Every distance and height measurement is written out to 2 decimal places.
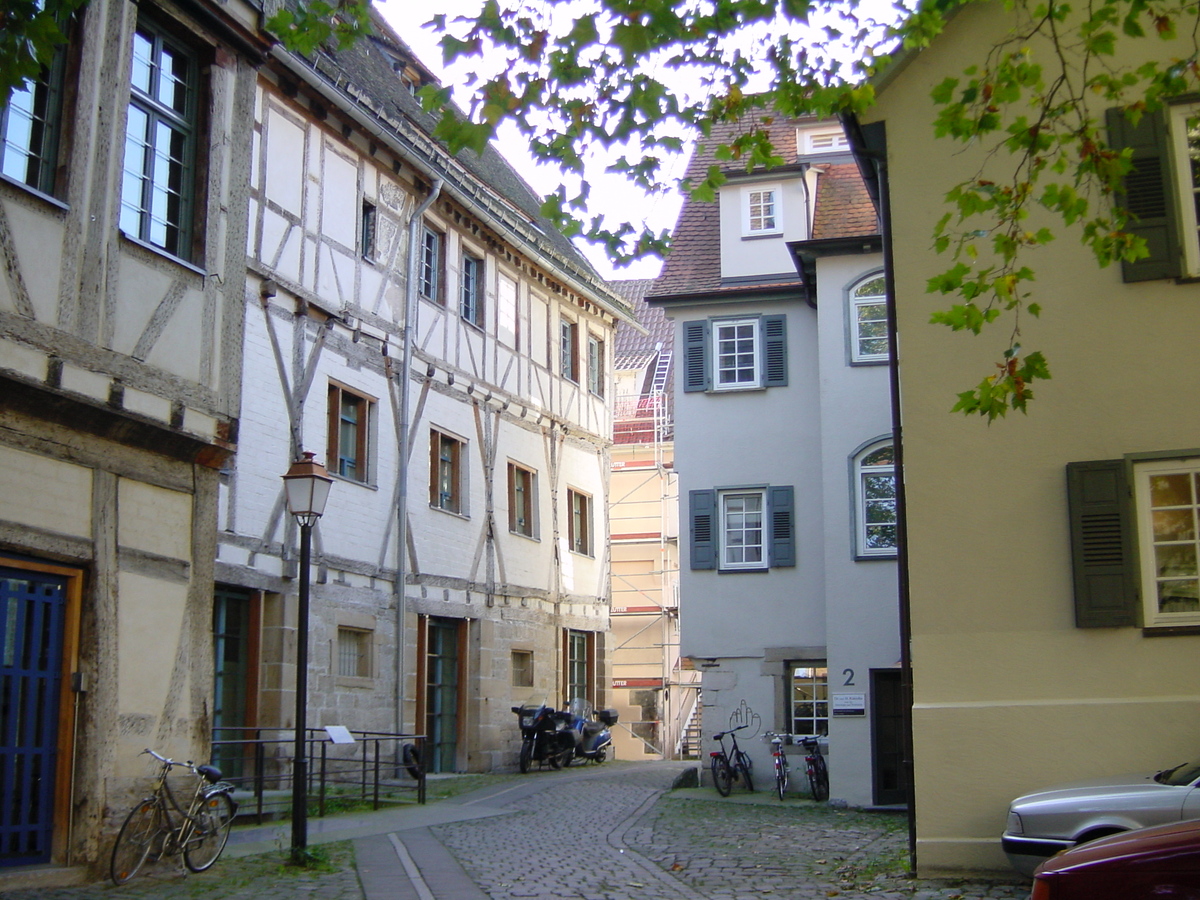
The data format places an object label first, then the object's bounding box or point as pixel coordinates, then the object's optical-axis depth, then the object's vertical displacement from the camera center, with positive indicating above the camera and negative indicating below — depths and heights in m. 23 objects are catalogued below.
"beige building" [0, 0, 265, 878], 9.02 +1.87
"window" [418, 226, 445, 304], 21.94 +6.41
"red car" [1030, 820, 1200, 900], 4.68 -0.71
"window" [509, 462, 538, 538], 24.72 +3.06
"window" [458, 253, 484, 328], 23.41 +6.39
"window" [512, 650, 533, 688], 24.61 +0.00
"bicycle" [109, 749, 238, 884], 9.62 -1.13
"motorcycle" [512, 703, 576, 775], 22.88 -1.11
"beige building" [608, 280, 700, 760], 35.72 +2.68
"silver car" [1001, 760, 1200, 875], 8.99 -0.95
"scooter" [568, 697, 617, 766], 23.94 -1.09
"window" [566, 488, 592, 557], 27.50 +2.94
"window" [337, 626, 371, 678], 18.77 +0.23
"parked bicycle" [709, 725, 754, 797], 19.08 -1.36
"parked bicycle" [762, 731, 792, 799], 18.62 -1.29
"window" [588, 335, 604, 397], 29.08 +6.35
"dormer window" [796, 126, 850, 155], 22.27 +8.44
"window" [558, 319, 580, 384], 27.58 +6.36
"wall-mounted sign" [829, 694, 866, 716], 18.34 -0.49
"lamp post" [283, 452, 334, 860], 11.09 +0.93
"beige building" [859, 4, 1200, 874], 10.73 +1.07
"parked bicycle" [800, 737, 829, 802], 18.62 -1.39
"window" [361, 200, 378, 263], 20.09 +6.33
